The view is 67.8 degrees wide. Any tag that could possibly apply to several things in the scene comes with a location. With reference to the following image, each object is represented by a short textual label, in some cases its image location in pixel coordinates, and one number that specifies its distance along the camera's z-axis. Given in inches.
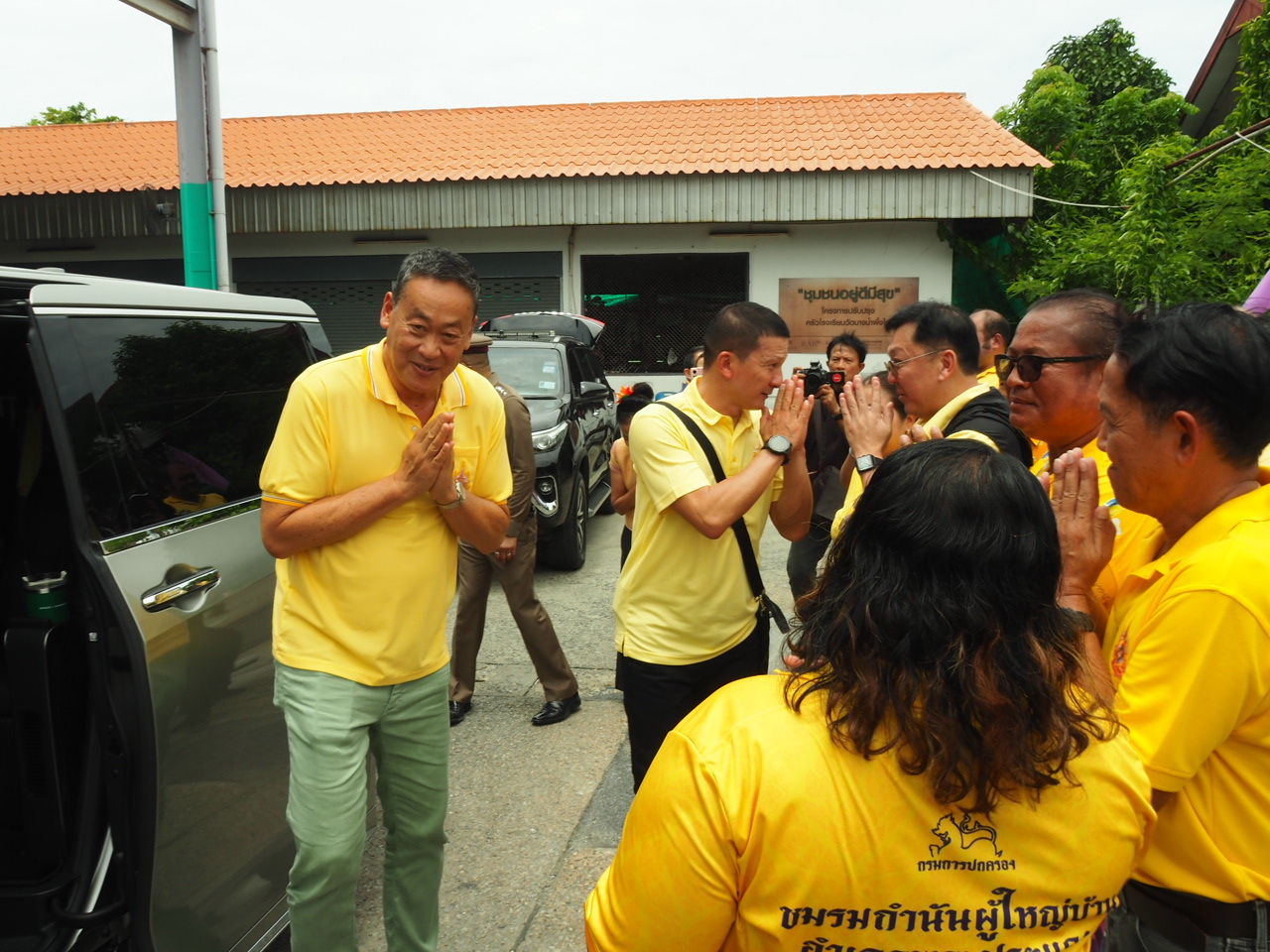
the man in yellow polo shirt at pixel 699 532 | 112.7
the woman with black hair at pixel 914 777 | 45.4
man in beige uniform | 187.6
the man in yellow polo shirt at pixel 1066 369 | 95.8
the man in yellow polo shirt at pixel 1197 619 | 56.4
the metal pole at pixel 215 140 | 288.0
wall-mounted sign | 563.2
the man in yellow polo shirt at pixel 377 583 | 92.7
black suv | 297.4
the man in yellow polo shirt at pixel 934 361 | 131.5
